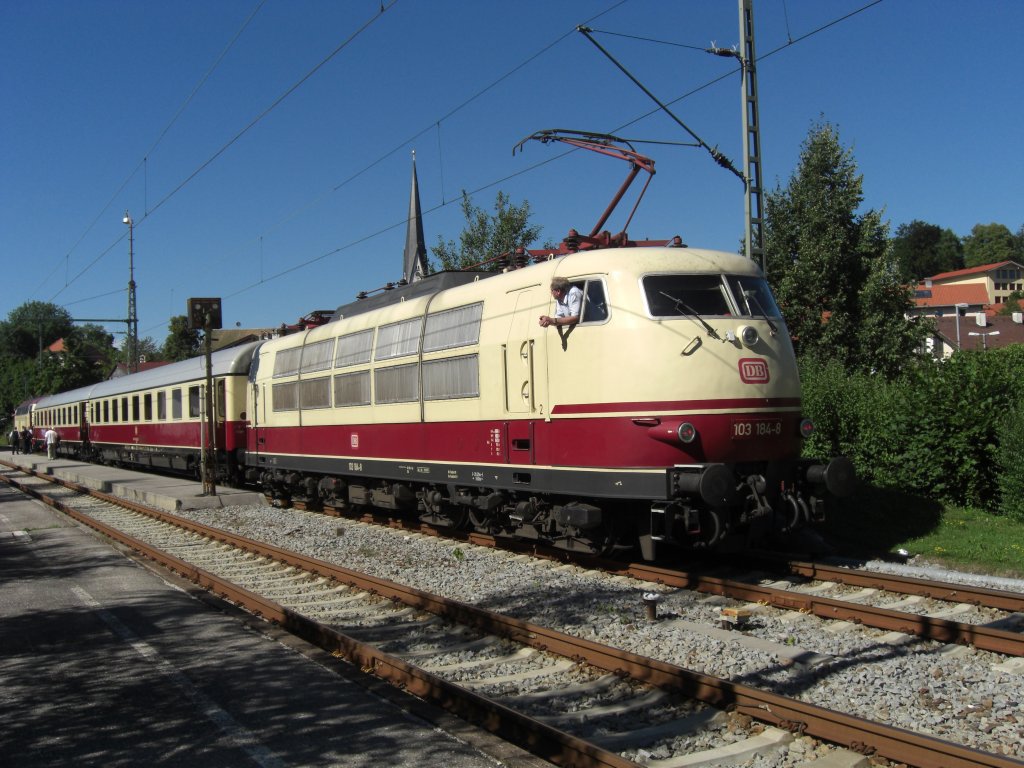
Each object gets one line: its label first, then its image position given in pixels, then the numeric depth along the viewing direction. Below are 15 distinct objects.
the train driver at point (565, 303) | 9.51
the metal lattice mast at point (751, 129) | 14.91
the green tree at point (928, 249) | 132.50
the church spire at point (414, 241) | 41.62
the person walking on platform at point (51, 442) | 41.83
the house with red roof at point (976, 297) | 63.78
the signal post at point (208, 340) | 19.80
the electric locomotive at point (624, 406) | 8.93
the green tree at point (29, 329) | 128.88
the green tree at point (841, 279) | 23.28
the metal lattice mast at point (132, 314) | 39.16
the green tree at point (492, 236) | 31.77
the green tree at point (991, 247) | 139.38
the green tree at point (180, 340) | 94.56
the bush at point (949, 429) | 12.59
